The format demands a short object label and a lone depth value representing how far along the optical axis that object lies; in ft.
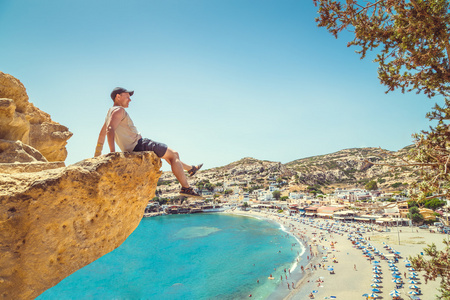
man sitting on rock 11.21
